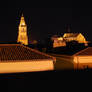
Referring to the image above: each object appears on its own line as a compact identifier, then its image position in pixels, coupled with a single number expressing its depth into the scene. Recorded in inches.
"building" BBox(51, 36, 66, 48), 2184.1
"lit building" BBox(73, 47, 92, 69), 972.6
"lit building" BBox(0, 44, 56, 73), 724.8
